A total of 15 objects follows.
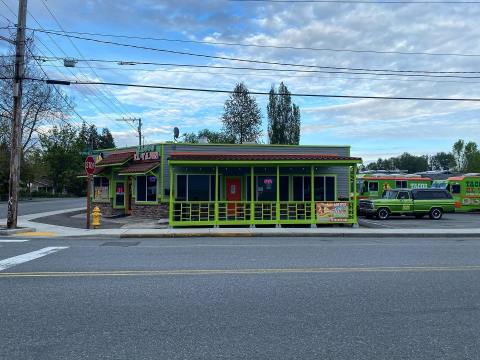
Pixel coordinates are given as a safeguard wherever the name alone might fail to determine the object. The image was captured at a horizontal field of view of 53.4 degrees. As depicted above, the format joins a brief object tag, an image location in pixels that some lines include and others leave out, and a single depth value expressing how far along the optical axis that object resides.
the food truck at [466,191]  33.28
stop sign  19.94
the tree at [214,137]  70.56
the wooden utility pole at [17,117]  18.75
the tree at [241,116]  68.06
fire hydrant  20.05
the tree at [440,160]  139.52
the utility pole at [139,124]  56.76
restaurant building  21.17
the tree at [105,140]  114.13
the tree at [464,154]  103.31
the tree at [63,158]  80.94
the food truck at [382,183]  33.69
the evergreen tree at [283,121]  68.12
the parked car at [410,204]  27.39
